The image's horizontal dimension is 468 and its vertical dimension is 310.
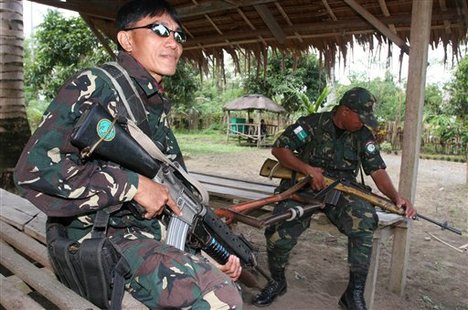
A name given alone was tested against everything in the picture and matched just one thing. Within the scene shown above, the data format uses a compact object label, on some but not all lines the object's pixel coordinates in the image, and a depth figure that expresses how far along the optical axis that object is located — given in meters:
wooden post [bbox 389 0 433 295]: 3.27
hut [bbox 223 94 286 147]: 17.77
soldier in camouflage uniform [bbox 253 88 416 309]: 3.09
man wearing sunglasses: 1.32
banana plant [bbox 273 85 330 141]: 14.84
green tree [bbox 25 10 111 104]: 11.60
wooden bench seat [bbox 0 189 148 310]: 1.62
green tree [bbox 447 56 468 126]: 13.04
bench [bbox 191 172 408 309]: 3.17
